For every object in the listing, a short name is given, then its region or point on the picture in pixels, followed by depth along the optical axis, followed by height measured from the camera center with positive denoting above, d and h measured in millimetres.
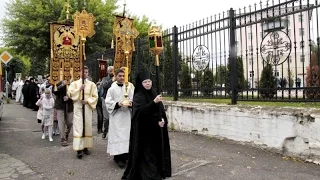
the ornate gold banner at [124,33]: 7602 +1250
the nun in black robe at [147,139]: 4977 -763
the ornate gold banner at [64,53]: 9414 +1056
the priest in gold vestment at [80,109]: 6984 -442
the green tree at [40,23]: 21312 +4264
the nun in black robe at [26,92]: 18406 -143
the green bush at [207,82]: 8781 +139
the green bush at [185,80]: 9516 +215
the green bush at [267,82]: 7087 +102
